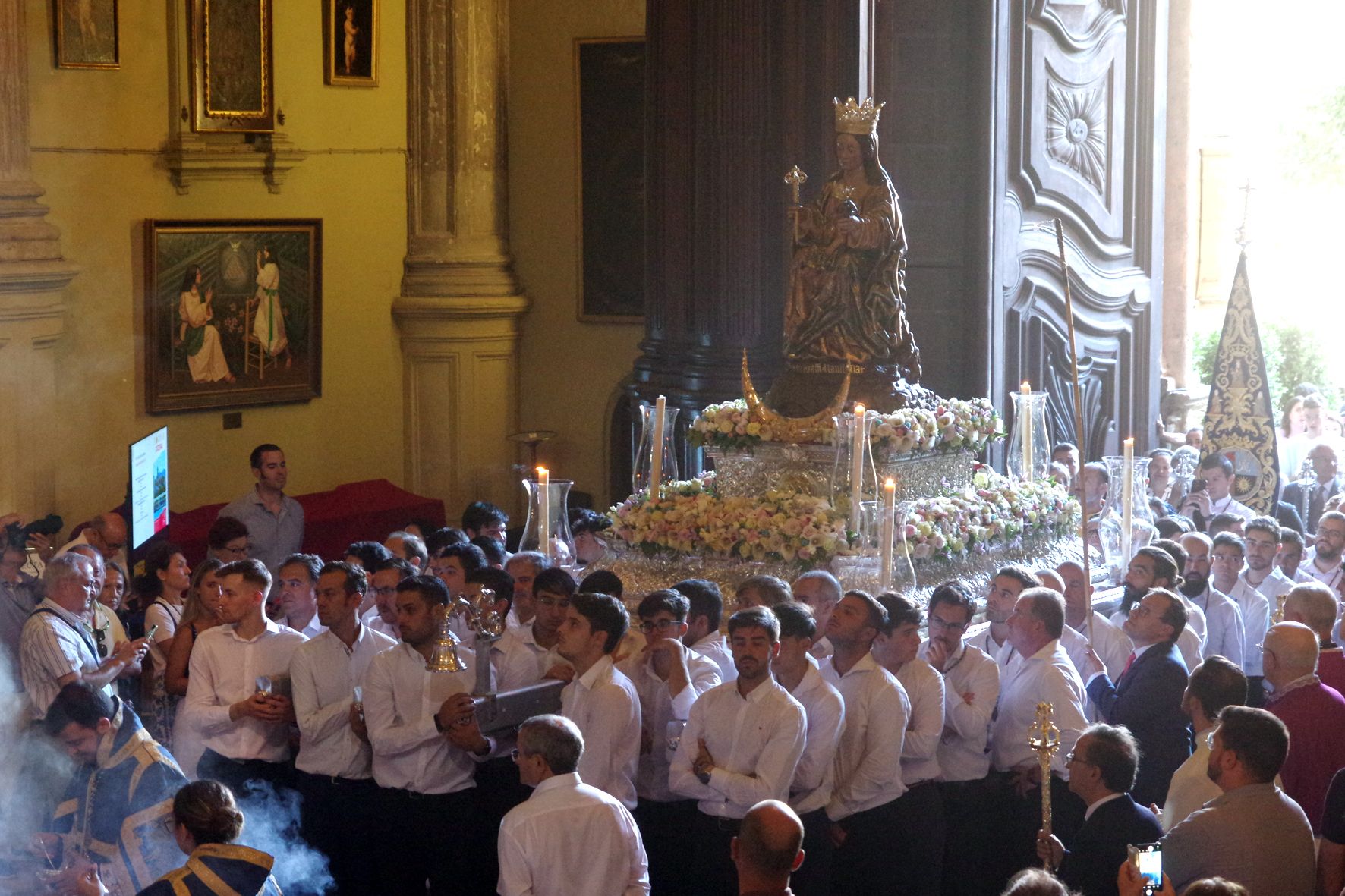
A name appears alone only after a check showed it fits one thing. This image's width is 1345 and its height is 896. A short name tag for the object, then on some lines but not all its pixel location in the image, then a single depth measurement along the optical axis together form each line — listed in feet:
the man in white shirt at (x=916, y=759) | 38.59
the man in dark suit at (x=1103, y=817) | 31.76
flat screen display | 56.06
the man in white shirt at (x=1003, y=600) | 43.89
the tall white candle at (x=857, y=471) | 50.22
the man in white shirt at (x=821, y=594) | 43.63
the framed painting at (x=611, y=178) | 90.21
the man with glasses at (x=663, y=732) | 38.71
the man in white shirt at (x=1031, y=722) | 40.11
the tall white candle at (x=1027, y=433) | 59.70
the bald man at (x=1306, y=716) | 37.72
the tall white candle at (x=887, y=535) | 46.51
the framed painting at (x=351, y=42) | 84.83
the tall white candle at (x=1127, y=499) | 54.17
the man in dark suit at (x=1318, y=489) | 71.16
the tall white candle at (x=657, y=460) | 55.74
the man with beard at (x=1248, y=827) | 30.15
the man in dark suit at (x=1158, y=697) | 40.64
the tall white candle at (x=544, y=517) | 51.83
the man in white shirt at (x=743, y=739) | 35.30
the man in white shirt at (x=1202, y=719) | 33.97
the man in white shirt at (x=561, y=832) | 30.93
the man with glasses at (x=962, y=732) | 40.27
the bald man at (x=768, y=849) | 27.57
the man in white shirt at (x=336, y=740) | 39.86
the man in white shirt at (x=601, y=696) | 36.55
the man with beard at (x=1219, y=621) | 50.26
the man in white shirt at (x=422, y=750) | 38.66
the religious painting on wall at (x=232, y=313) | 77.69
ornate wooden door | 80.13
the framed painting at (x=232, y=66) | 77.51
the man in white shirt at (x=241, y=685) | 39.97
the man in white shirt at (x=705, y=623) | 41.40
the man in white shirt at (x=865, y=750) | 37.53
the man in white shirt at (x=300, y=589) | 44.69
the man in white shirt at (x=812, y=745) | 36.57
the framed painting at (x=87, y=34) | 72.17
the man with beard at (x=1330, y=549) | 56.24
